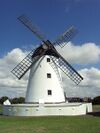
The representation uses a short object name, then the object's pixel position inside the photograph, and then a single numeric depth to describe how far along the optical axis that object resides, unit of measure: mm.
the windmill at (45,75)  14390
